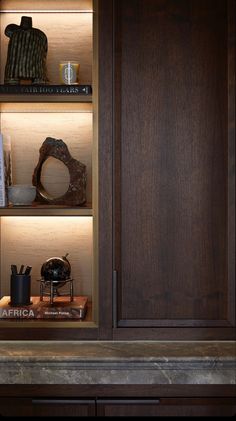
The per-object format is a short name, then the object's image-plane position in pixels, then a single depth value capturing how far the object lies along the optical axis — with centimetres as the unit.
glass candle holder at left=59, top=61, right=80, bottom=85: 252
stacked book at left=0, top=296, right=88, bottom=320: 247
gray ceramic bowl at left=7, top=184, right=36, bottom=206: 250
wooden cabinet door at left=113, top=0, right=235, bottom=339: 238
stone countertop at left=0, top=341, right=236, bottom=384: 223
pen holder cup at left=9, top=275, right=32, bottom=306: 252
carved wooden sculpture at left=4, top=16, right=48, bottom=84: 251
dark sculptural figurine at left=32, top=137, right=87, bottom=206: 257
